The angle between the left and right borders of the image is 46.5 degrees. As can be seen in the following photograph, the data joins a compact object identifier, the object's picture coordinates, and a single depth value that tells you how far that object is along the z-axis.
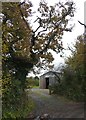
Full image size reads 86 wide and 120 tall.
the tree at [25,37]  5.10
